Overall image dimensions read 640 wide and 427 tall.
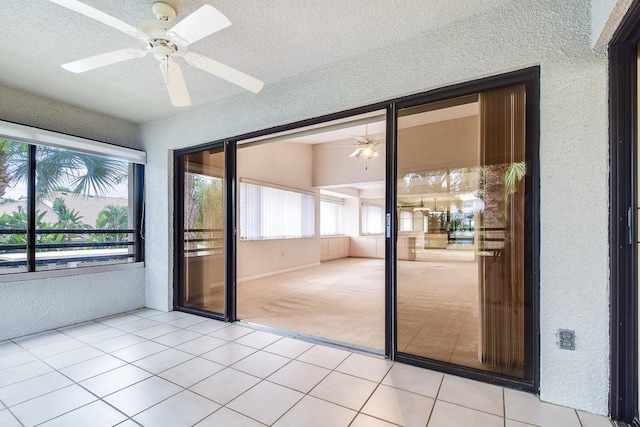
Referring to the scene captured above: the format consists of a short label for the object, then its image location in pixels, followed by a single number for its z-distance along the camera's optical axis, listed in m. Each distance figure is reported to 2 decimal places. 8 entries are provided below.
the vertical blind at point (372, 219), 10.79
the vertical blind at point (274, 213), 5.91
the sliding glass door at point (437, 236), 2.01
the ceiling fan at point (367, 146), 5.26
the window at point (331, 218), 9.33
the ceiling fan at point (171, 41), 1.54
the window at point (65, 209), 3.02
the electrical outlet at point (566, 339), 1.75
